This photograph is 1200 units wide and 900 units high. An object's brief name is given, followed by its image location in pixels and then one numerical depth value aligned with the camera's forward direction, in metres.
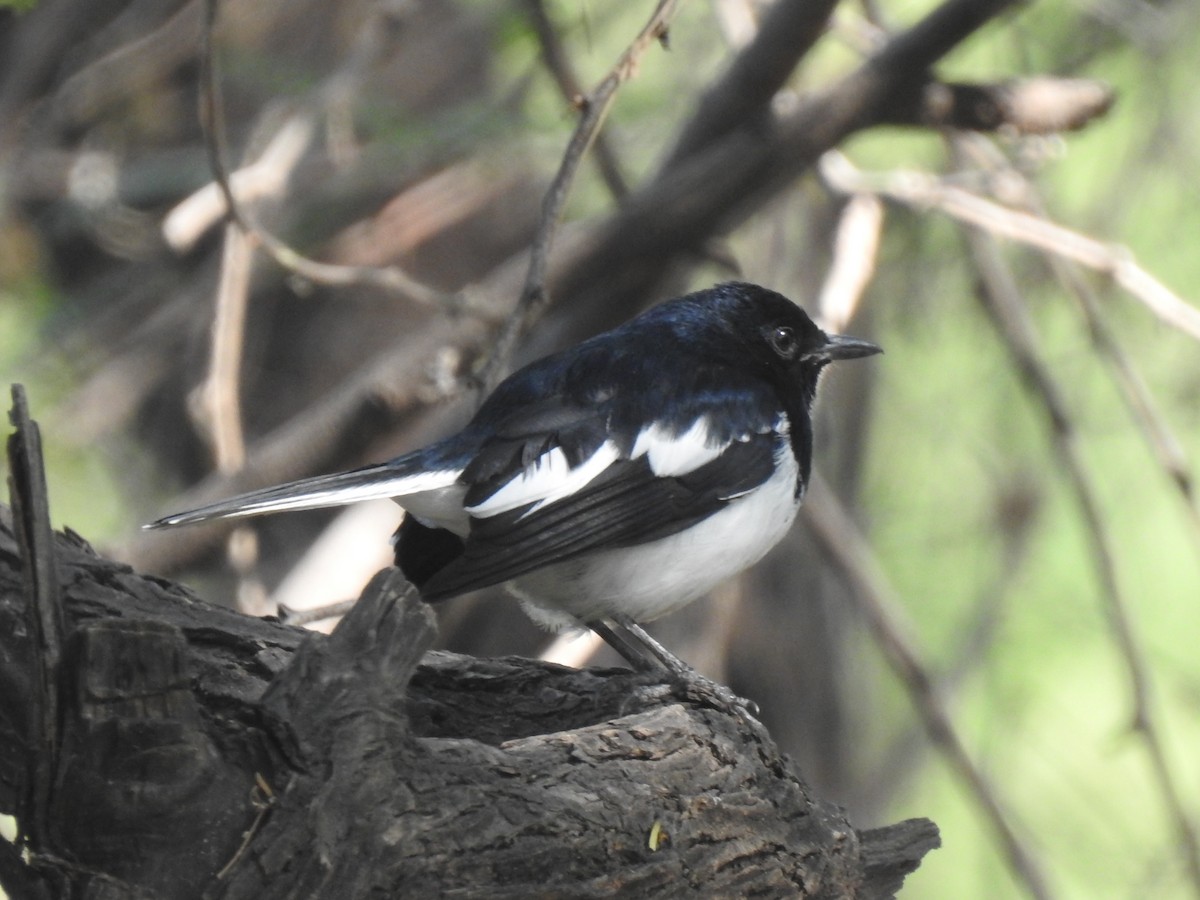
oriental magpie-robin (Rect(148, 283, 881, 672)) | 5.82
